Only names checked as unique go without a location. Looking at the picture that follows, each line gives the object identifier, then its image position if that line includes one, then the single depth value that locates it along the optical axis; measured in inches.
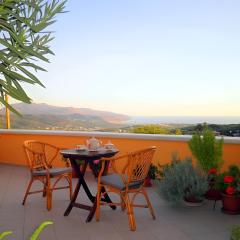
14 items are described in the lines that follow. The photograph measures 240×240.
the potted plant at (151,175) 154.4
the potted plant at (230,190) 113.7
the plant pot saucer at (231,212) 114.1
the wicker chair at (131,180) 102.0
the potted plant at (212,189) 123.6
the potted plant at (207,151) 133.4
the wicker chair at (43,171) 121.9
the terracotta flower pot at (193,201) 122.2
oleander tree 38.0
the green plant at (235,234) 79.8
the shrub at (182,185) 119.7
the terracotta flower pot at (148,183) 154.1
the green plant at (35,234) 29.4
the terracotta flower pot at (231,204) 113.9
